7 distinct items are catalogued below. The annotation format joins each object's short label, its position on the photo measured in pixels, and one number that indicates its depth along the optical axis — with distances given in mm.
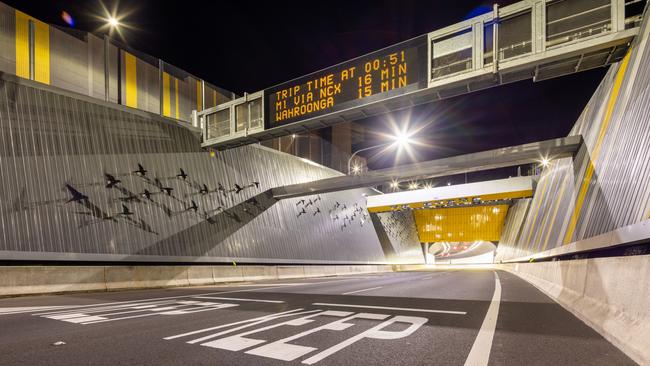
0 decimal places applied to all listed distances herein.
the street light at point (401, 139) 25008
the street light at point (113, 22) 18783
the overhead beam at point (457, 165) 15695
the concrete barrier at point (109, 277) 11359
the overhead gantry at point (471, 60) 10164
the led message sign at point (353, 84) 11836
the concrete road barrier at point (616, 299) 3840
